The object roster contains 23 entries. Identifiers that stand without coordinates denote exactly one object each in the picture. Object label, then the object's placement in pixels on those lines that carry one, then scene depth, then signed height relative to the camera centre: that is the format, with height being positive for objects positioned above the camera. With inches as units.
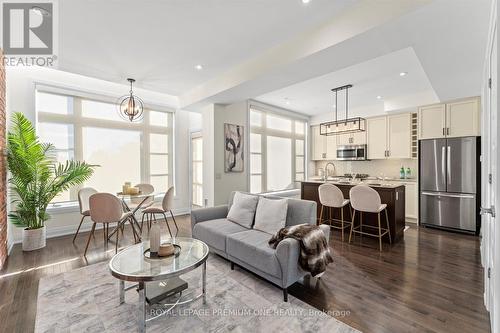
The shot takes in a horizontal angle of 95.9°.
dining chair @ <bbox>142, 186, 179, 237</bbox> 162.9 -30.3
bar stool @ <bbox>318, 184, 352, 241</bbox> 153.5 -22.1
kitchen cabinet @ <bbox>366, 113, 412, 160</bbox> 211.9 +27.6
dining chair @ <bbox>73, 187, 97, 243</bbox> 151.3 -22.0
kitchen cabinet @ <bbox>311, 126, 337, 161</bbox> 270.2 +23.0
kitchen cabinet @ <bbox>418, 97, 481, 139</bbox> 166.6 +34.9
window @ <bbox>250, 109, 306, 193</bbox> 237.3 +16.3
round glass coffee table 69.1 -33.2
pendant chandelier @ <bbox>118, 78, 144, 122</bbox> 152.9 +40.8
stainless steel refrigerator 163.0 -14.5
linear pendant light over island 171.6 +31.4
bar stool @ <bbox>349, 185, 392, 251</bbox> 135.4 -22.6
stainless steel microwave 237.5 +13.1
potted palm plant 129.3 -7.4
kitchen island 146.9 -29.2
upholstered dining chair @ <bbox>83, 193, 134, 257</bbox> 131.3 -24.6
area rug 72.1 -51.1
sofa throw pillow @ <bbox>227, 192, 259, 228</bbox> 124.3 -25.5
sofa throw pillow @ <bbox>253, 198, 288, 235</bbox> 112.2 -26.0
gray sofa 84.9 -34.5
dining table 149.3 -26.1
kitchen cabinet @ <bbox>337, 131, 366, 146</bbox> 242.0 +28.8
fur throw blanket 87.2 -32.1
